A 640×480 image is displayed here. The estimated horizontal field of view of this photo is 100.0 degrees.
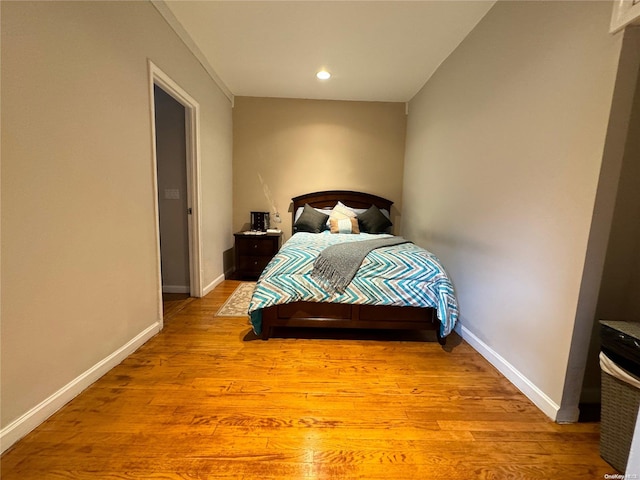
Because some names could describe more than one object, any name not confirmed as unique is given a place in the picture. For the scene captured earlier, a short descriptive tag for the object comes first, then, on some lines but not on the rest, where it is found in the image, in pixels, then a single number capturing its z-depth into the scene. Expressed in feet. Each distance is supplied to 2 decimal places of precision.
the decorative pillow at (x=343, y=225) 11.98
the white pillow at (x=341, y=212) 12.39
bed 6.83
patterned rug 8.62
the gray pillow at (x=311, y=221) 12.58
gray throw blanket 6.86
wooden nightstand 12.32
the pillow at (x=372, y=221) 12.71
